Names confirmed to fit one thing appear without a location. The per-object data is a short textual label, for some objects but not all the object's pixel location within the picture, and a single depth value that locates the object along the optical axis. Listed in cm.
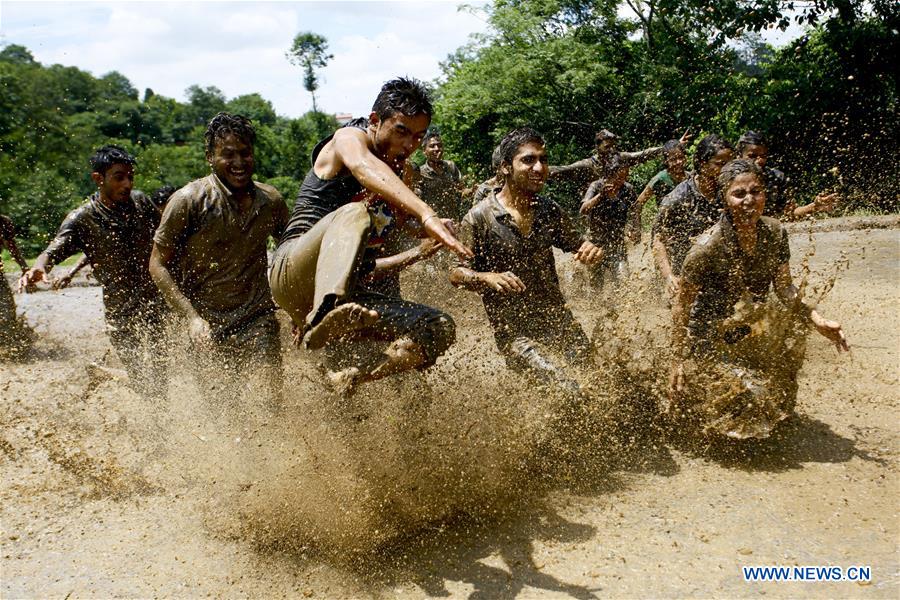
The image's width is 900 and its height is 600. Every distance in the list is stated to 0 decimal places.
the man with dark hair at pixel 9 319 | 783
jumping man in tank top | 295
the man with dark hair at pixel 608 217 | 729
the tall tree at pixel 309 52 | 4891
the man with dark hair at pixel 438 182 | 902
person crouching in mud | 434
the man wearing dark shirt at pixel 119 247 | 520
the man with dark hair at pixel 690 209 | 552
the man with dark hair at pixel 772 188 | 596
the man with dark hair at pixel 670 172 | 709
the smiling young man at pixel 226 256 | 435
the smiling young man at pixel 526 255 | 452
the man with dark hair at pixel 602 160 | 759
